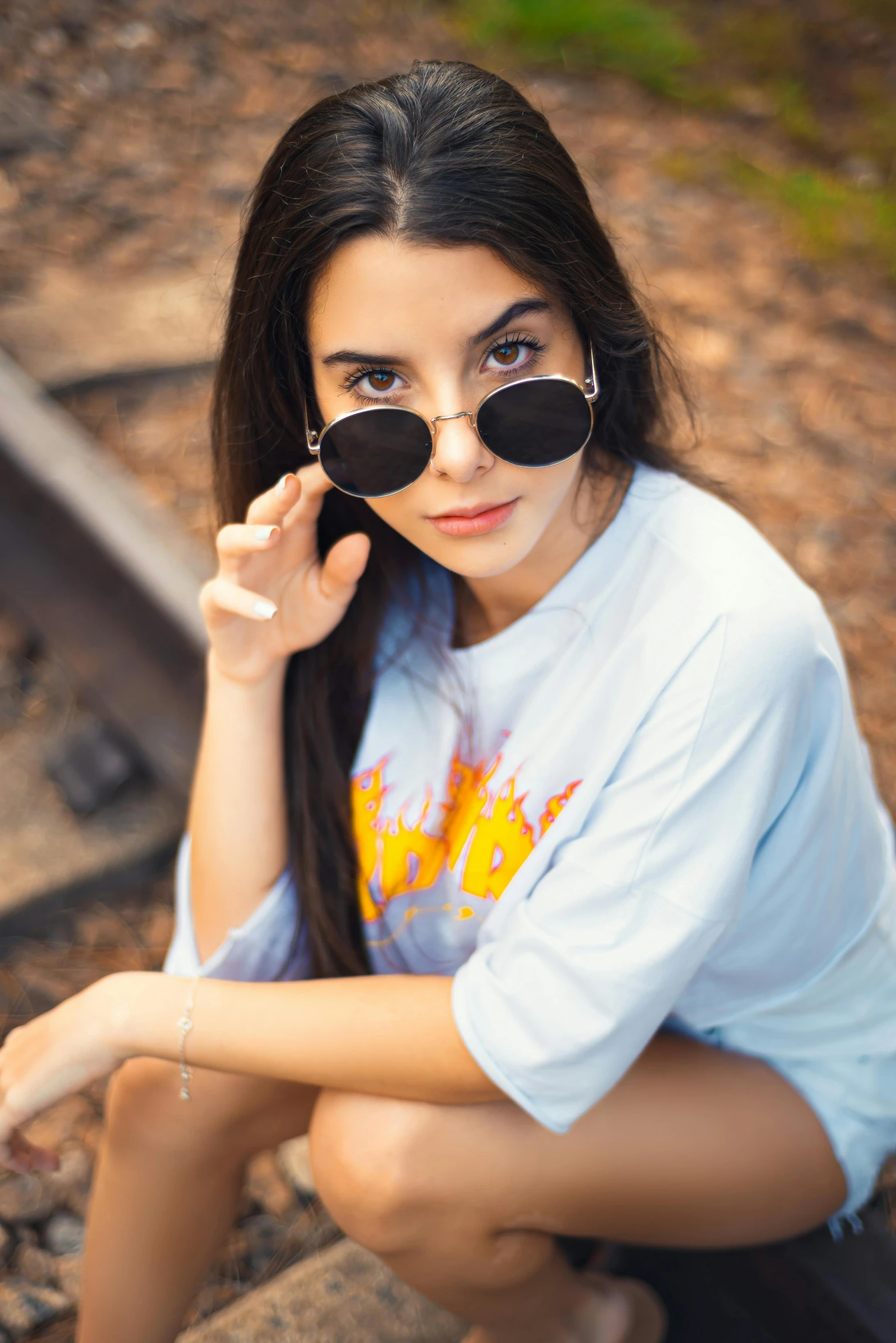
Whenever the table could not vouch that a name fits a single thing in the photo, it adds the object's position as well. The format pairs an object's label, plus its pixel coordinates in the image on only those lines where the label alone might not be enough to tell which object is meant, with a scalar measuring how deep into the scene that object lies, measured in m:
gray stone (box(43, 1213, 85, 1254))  2.03
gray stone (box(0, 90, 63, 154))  4.01
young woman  1.37
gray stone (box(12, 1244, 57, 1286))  1.99
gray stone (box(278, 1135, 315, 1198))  2.17
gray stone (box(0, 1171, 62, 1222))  2.05
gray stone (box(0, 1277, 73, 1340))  1.91
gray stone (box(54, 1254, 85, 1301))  1.98
